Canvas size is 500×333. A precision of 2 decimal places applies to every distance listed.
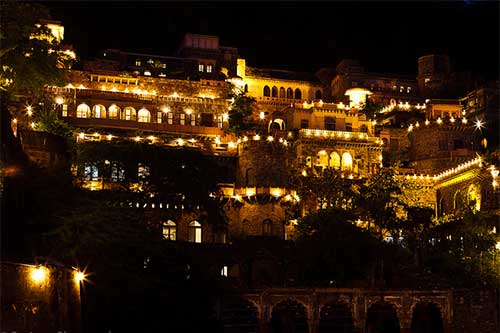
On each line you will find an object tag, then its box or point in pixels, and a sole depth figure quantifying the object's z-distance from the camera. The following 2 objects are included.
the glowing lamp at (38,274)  27.53
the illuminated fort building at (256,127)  59.44
